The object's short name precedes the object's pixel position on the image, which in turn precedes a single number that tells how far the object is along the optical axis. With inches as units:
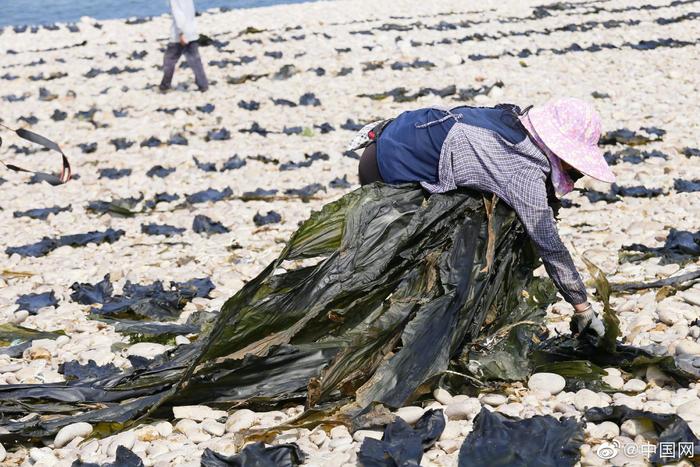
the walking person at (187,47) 516.1
